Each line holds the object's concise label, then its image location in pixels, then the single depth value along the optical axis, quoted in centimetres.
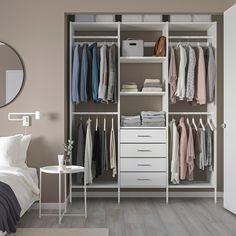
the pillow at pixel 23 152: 291
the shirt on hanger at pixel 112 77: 328
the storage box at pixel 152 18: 337
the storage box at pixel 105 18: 336
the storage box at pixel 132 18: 336
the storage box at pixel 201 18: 339
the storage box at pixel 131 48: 340
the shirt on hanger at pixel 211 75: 336
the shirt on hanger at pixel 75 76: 327
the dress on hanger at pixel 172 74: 336
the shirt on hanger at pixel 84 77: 327
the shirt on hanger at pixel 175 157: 336
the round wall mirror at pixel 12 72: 312
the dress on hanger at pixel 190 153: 336
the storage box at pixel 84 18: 336
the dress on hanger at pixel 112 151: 337
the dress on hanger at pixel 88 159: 334
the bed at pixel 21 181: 242
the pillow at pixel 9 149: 276
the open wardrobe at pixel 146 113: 332
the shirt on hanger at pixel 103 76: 326
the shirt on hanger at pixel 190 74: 335
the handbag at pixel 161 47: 338
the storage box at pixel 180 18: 339
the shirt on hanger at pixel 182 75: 334
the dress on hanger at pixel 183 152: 336
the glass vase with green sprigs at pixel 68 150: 299
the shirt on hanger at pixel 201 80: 336
